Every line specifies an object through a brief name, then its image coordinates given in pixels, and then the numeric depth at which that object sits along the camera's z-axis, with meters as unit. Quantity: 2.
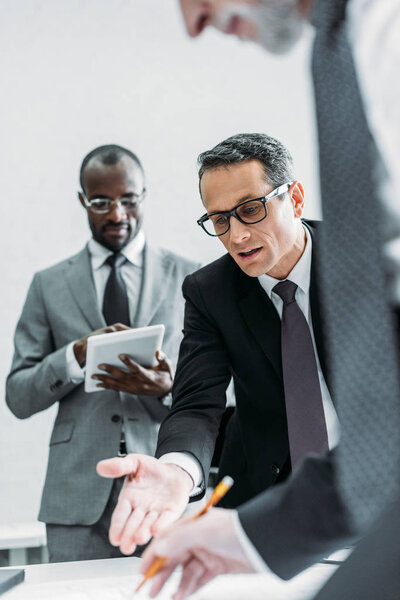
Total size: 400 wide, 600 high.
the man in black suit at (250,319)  1.64
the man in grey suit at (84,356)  2.24
